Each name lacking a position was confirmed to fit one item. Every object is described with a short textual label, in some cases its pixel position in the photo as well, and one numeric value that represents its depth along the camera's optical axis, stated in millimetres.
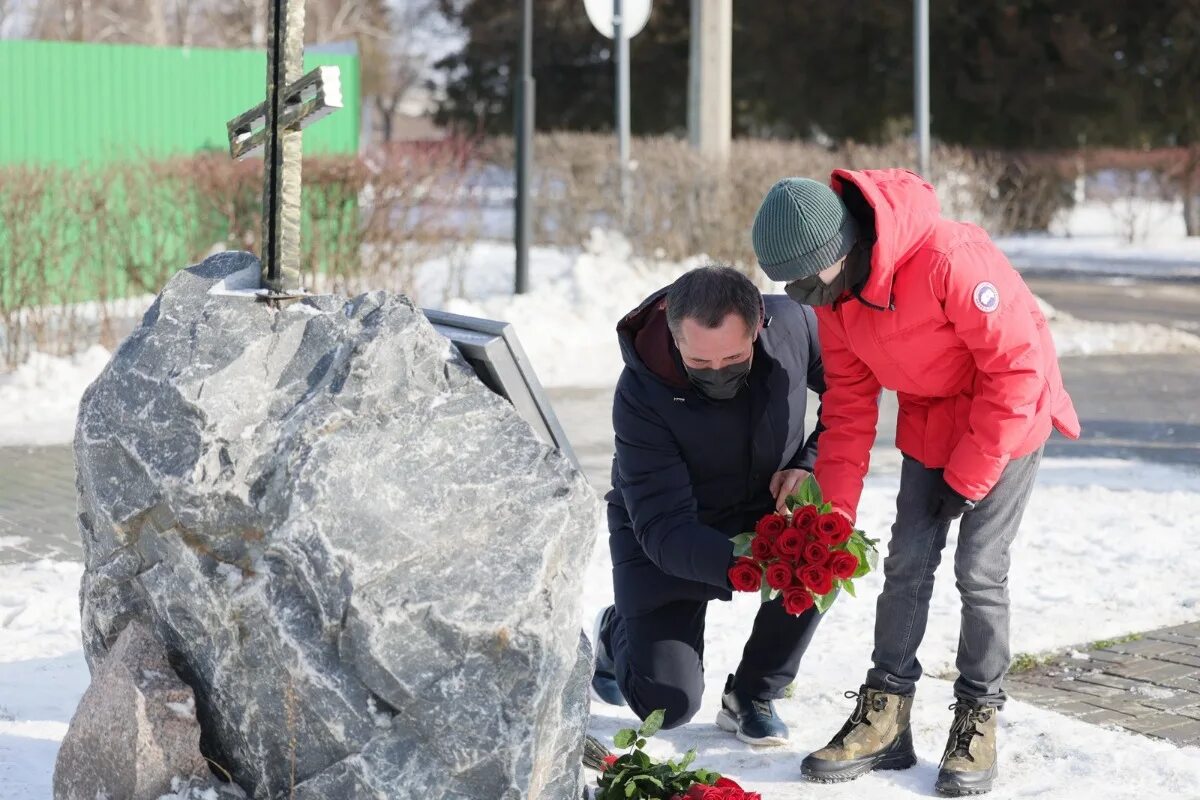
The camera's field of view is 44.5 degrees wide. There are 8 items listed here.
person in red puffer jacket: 3422
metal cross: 3127
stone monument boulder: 2801
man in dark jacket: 3764
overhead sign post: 12727
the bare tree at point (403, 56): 45500
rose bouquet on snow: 3215
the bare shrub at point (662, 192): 13203
